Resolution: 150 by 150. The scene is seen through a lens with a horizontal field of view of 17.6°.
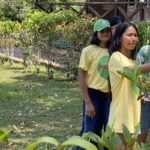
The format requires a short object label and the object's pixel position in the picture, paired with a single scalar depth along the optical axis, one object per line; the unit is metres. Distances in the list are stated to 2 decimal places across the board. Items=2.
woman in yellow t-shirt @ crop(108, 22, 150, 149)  3.38
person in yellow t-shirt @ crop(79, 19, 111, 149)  3.98
